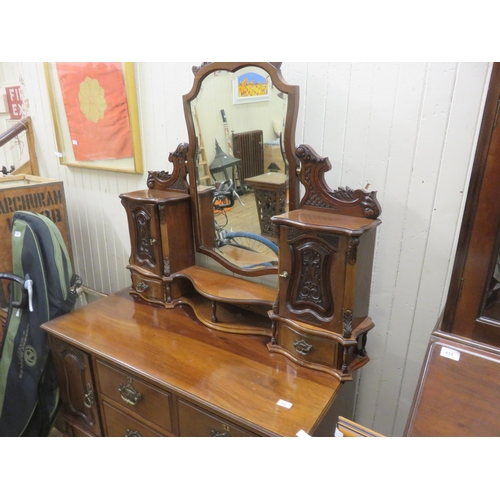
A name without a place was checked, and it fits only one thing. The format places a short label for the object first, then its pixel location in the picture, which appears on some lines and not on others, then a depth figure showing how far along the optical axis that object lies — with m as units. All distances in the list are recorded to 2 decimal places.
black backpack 1.71
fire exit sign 2.36
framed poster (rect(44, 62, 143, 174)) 1.82
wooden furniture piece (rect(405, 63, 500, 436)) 0.81
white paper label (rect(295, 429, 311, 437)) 0.99
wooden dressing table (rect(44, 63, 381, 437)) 1.15
